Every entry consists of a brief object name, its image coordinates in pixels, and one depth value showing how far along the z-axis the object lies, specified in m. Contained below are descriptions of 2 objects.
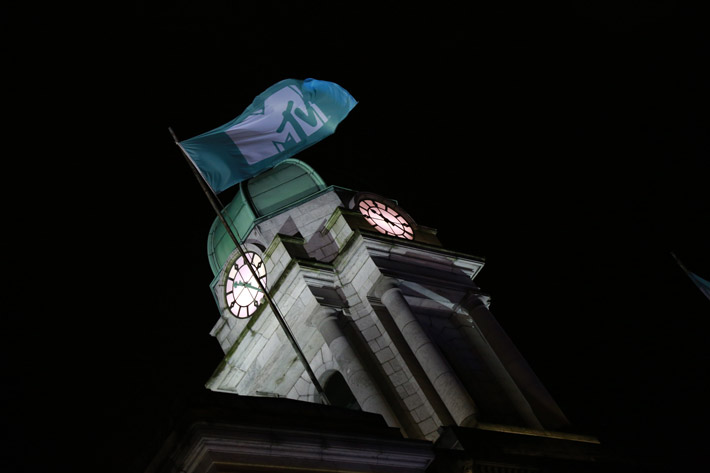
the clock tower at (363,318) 25.38
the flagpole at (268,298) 22.02
